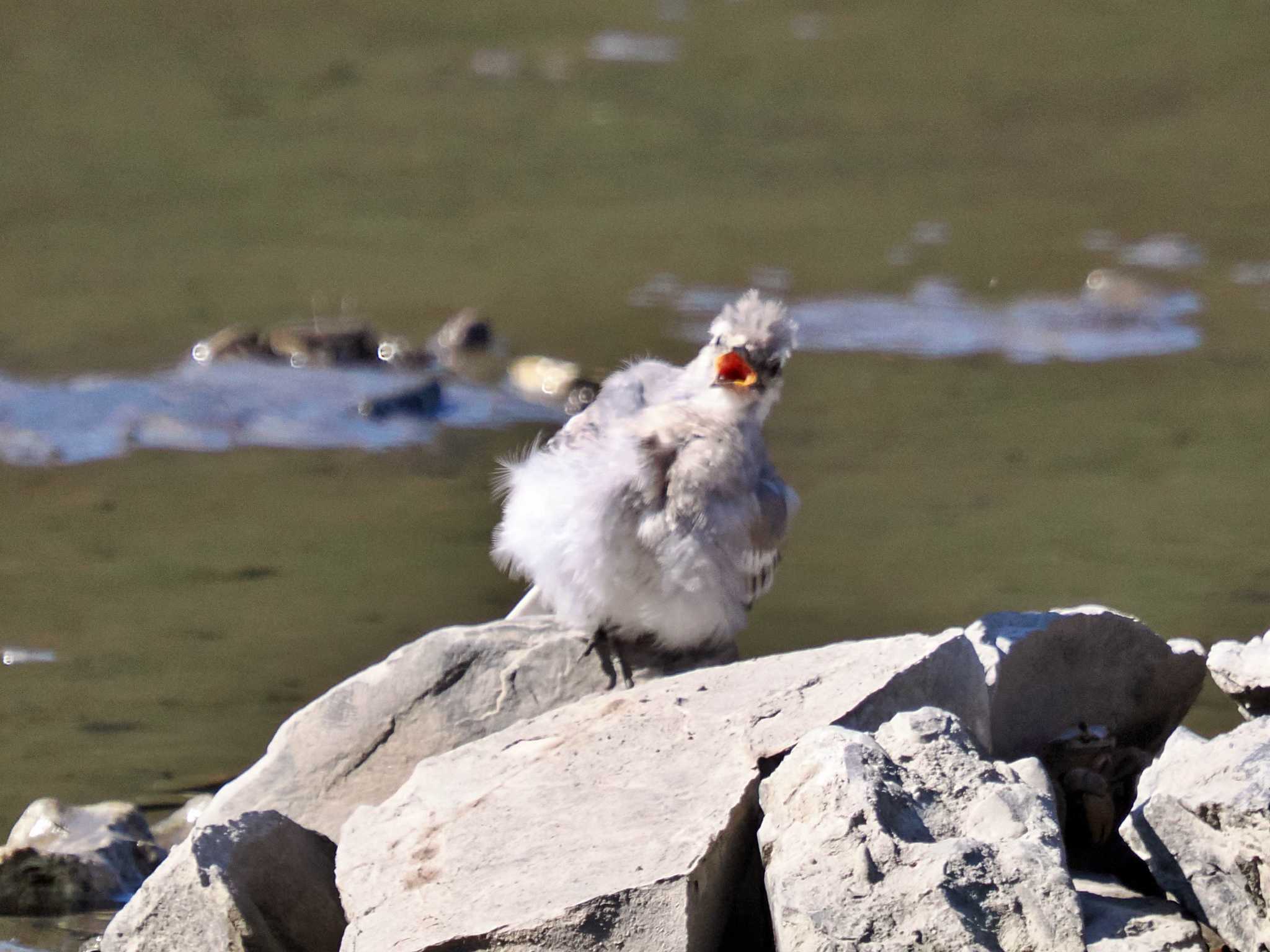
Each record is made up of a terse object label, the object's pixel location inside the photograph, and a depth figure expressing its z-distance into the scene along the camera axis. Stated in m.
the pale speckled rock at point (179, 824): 11.66
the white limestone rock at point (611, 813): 7.93
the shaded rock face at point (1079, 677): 10.19
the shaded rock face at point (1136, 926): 8.06
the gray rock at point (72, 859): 10.62
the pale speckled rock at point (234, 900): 8.87
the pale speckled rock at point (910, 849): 7.55
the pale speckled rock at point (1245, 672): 9.48
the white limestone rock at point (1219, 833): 8.04
